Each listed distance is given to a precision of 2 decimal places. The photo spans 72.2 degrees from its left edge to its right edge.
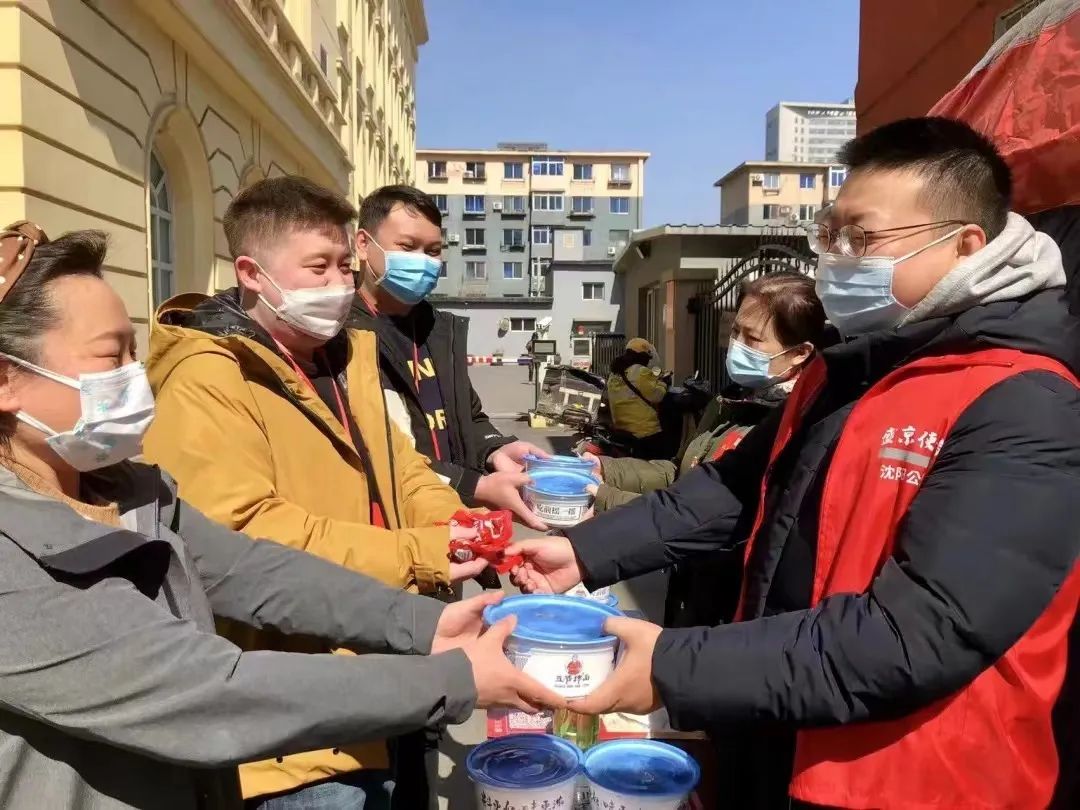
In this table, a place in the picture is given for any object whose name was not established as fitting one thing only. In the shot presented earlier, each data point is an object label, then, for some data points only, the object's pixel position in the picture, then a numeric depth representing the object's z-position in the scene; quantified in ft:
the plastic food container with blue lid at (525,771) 5.90
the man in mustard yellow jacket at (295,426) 5.89
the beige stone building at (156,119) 16.39
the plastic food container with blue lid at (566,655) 5.36
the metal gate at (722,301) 26.40
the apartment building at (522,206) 198.29
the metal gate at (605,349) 61.00
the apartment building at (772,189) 175.22
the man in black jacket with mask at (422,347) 10.26
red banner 6.44
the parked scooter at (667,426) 28.19
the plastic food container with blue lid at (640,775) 6.07
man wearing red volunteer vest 4.21
